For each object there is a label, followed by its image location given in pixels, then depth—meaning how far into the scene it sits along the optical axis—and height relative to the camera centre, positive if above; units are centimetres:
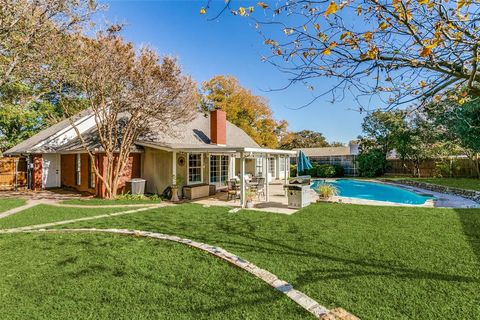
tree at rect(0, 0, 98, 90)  675 +385
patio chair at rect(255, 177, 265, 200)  1392 -115
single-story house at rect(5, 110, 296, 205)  1482 +63
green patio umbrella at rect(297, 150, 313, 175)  1742 +12
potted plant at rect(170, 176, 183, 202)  1369 -135
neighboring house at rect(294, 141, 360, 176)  3372 +112
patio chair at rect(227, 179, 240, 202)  1356 -123
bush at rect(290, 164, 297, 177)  3388 -78
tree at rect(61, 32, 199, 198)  1199 +398
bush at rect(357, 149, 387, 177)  3027 +14
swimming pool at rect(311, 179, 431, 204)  1643 -211
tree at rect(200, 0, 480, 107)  327 +163
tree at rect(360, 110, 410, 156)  2759 +346
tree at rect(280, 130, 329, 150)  5881 +592
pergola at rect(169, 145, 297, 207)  1176 +75
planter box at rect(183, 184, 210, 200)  1451 -143
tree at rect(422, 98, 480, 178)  1772 +268
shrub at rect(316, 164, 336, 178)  3228 -79
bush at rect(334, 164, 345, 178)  3296 -83
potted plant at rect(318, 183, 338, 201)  1259 -133
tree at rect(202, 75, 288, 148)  3403 +807
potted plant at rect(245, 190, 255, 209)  1162 -152
